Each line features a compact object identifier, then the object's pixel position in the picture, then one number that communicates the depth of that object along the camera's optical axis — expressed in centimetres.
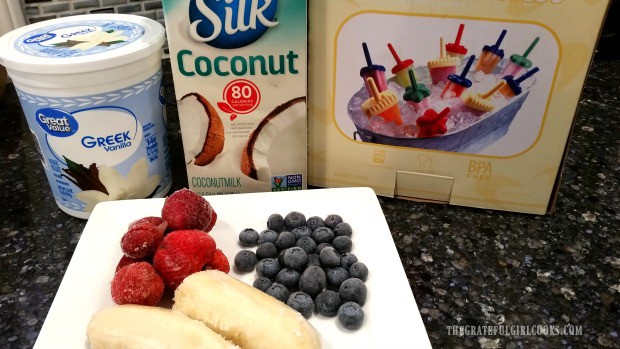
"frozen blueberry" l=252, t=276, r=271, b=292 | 61
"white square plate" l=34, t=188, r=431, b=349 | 56
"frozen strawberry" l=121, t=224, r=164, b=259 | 59
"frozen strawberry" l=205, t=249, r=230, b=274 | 62
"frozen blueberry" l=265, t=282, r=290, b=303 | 59
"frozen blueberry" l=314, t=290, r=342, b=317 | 59
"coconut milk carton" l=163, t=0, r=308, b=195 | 66
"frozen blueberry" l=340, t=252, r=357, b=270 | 64
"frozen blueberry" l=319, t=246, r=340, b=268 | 64
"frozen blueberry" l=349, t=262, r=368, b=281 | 62
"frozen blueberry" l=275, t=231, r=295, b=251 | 67
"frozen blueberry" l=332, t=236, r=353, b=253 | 67
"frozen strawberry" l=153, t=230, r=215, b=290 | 58
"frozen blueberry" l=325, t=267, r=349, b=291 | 62
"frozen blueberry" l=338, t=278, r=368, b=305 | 59
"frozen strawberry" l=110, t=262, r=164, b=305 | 56
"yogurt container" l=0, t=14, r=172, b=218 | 65
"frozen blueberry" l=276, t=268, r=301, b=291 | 62
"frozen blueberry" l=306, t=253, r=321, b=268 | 64
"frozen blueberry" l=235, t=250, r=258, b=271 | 65
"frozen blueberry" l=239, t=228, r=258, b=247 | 69
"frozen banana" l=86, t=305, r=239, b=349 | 49
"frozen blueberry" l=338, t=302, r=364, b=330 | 57
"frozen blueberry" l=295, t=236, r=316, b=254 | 66
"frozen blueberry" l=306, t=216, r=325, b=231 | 70
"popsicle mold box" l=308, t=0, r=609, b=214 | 65
